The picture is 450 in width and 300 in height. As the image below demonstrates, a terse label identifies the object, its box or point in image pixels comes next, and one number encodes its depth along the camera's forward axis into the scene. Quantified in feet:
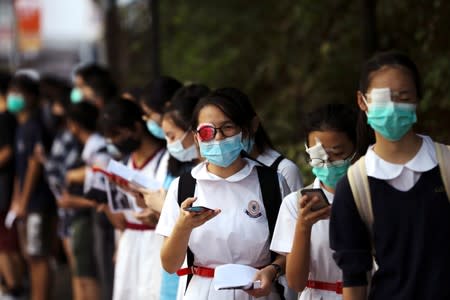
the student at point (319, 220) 22.88
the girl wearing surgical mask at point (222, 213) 24.83
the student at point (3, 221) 52.02
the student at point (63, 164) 46.35
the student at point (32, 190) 50.70
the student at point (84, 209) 44.48
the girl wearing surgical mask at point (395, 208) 19.42
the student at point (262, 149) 26.43
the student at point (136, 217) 33.07
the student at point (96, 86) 46.07
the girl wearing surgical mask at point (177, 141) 30.18
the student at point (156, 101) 34.17
